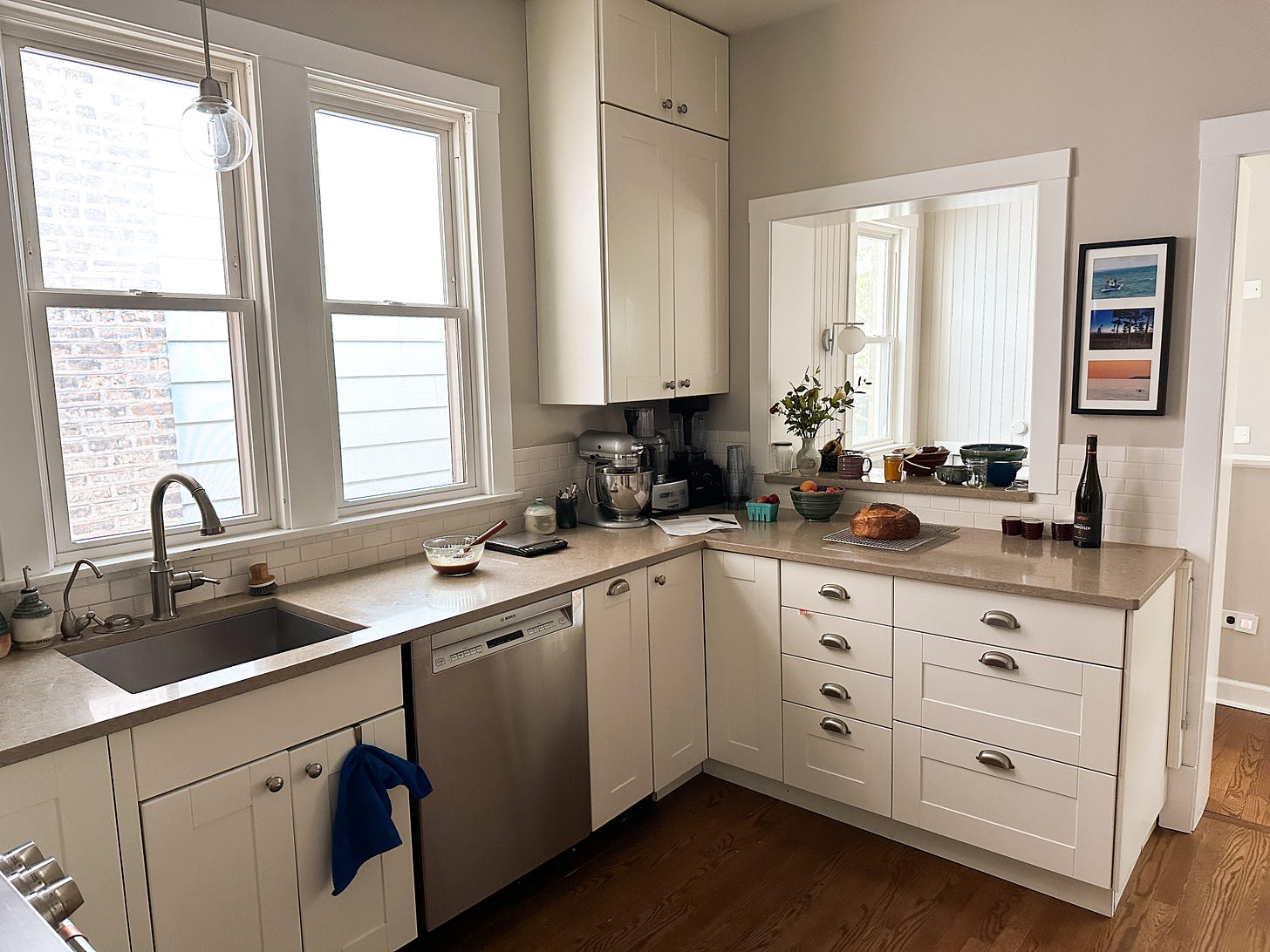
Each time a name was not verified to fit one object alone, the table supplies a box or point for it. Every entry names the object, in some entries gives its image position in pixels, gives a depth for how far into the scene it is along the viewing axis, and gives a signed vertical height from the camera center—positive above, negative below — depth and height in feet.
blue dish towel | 6.62 -3.33
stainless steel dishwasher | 7.47 -3.39
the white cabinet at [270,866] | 5.86 -3.44
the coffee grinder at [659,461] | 11.37 -1.21
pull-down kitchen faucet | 7.08 -1.63
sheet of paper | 10.47 -1.91
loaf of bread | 9.55 -1.73
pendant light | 5.79 +1.64
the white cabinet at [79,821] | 5.09 -2.61
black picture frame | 8.84 +0.34
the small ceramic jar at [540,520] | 10.48 -1.74
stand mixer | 10.84 -1.37
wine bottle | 8.95 -1.47
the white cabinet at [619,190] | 10.21 +2.19
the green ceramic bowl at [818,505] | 10.96 -1.72
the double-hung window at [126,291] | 7.13 +0.78
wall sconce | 14.49 +0.43
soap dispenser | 6.75 -1.83
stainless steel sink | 7.14 -2.31
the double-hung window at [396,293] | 9.16 +0.90
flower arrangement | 11.65 -0.57
